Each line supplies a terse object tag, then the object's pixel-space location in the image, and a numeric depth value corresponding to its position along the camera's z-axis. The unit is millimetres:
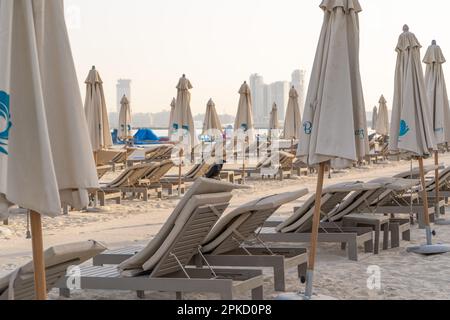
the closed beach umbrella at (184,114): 14430
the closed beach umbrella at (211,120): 17969
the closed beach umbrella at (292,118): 19422
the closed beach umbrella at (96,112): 11680
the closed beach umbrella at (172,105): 24188
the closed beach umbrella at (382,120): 24812
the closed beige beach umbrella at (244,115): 17234
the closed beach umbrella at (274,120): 25344
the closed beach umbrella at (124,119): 23047
